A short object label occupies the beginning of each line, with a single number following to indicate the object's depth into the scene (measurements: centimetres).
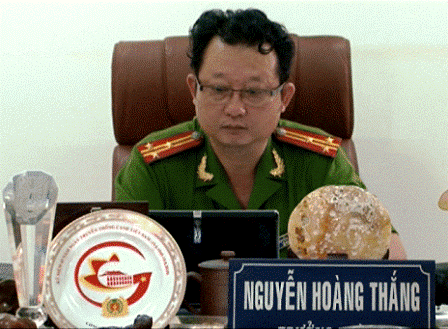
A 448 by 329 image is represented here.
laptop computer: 254
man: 293
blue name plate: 238
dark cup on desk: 246
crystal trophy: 239
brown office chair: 314
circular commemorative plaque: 241
